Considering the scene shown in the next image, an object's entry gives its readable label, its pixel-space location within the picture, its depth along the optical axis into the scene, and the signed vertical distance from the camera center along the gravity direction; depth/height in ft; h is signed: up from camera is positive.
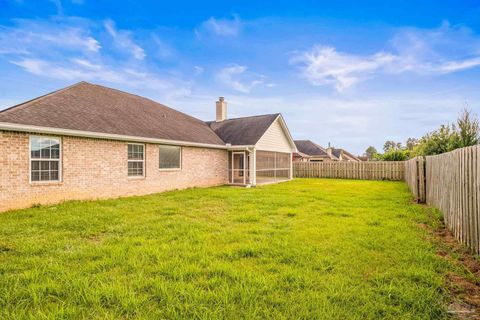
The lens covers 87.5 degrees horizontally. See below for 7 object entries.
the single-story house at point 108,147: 27.16 +2.21
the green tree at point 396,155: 83.92 +1.61
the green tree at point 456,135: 53.47 +5.32
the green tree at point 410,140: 268.41 +21.75
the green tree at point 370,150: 299.95 +11.91
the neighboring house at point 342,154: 148.60 +3.73
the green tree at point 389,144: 301.63 +19.28
